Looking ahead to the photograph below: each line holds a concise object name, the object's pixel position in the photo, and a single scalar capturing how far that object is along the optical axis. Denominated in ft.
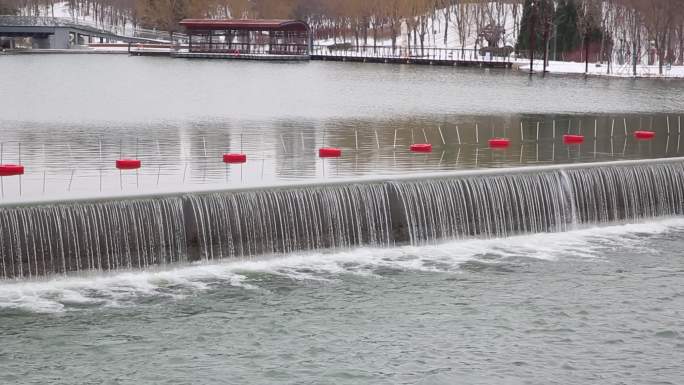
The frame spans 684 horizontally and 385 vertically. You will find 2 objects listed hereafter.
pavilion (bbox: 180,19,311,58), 485.15
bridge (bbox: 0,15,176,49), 543.80
